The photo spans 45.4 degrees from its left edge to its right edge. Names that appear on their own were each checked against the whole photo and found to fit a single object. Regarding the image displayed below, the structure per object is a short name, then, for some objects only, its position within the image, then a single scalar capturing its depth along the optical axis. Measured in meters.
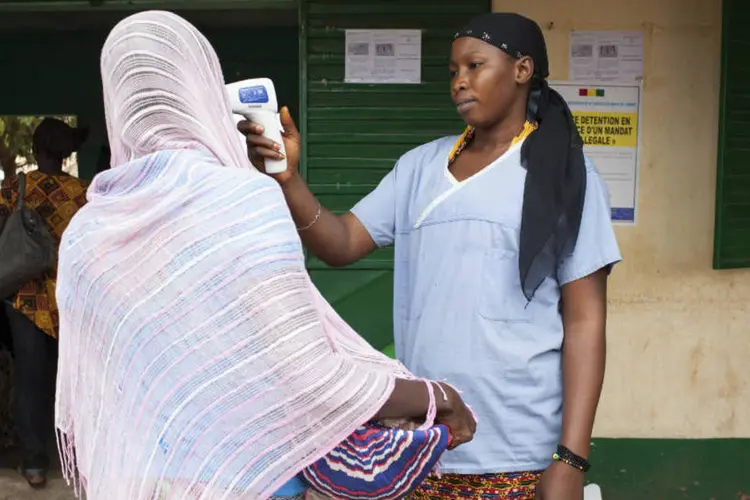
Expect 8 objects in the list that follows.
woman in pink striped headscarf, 1.49
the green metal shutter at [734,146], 3.76
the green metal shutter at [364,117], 3.91
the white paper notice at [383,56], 3.91
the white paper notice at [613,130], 3.88
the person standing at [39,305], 4.47
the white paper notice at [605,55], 3.87
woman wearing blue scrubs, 1.92
